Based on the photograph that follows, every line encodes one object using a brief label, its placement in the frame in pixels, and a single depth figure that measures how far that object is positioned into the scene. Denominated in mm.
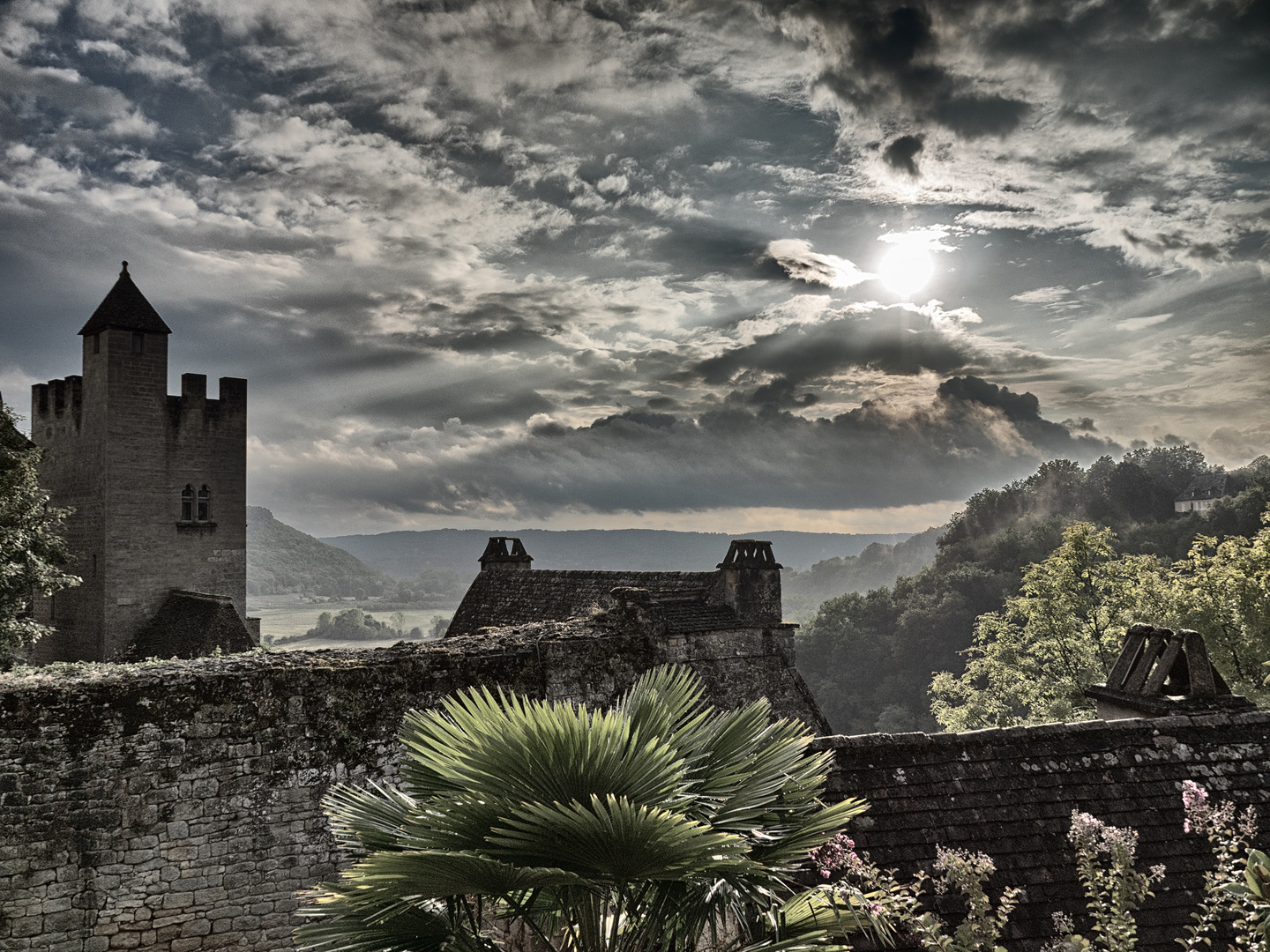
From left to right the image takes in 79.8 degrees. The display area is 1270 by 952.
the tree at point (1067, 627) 24344
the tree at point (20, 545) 15031
